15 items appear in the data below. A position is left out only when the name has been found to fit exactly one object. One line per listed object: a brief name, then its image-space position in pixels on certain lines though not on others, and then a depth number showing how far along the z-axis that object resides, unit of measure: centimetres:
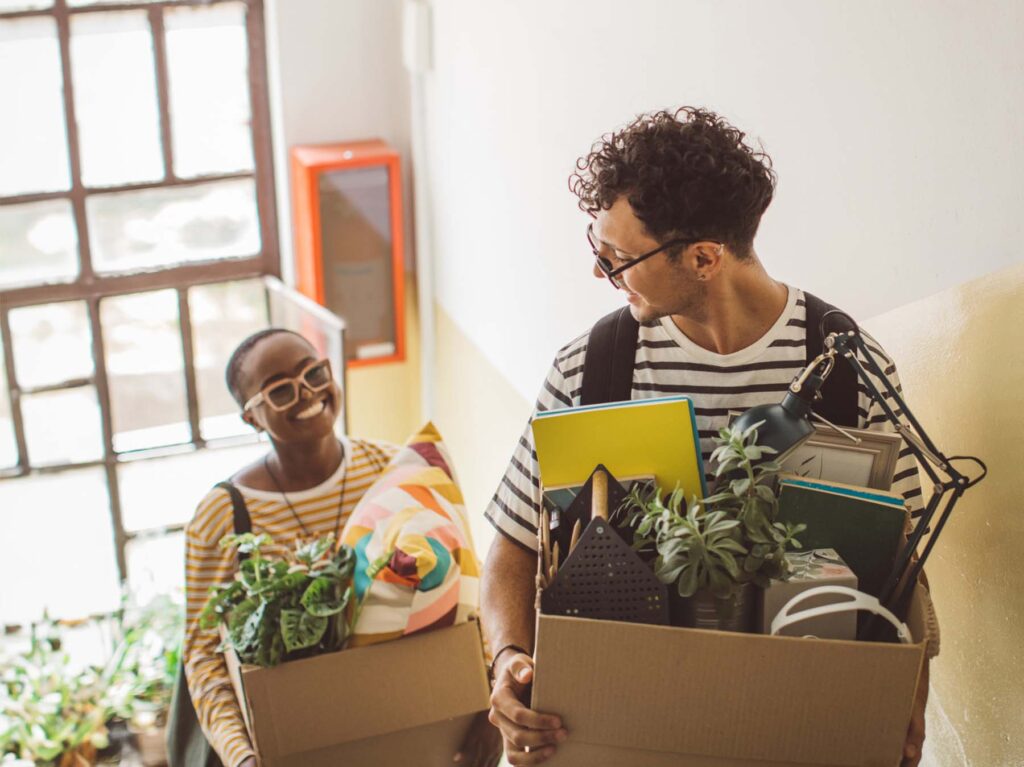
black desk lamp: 120
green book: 121
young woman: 214
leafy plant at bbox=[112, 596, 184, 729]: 391
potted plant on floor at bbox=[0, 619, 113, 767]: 372
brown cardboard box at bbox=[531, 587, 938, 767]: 106
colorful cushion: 184
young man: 133
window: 393
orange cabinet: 395
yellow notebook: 126
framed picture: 128
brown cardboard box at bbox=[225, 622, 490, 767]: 176
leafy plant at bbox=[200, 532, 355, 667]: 176
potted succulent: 110
